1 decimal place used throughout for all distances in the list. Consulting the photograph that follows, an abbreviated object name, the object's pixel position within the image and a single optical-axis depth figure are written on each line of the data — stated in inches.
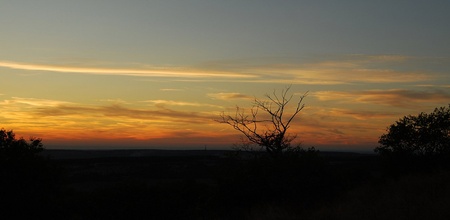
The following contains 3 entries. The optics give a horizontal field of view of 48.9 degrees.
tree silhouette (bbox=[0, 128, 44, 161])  852.0
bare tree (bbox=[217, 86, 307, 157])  1111.0
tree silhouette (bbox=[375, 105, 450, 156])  1409.9
